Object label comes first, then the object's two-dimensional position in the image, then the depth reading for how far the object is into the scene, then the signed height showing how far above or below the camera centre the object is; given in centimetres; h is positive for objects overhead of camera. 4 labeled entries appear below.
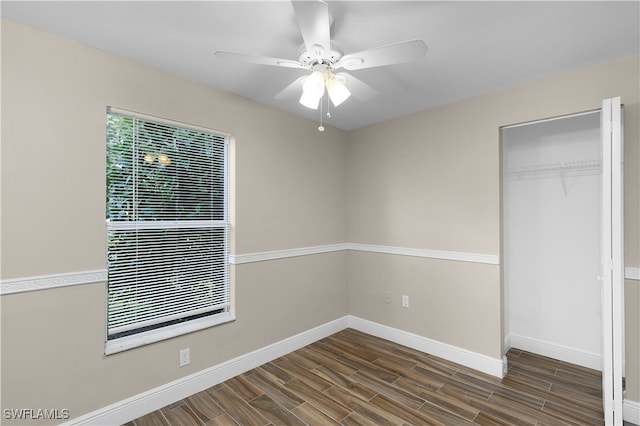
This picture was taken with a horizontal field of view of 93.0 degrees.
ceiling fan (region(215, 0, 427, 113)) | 135 +83
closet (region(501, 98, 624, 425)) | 274 -23
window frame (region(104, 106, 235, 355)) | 211 -41
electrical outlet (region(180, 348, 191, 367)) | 238 -112
